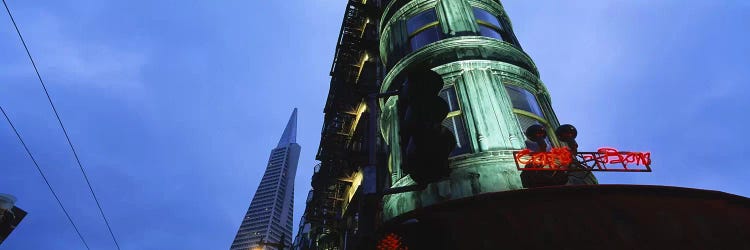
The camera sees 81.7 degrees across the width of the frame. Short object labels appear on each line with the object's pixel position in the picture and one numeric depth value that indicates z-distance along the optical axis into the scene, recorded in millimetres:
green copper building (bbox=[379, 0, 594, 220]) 8555
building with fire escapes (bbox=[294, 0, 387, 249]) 17859
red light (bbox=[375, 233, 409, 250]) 3773
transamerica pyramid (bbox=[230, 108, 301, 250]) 154375
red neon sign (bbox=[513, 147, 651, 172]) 7773
